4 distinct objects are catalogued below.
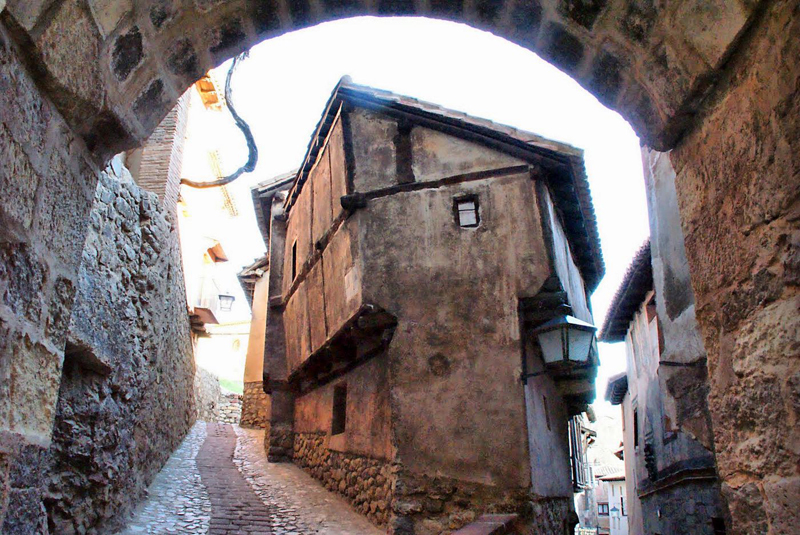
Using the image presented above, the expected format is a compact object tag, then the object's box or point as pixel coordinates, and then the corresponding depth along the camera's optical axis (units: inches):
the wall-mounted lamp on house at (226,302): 1004.9
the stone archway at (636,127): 69.0
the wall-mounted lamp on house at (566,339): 273.9
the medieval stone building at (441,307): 291.9
